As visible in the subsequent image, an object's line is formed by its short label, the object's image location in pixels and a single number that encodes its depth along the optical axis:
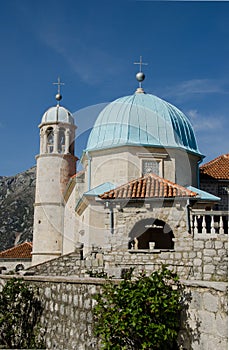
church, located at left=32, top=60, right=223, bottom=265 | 13.40
